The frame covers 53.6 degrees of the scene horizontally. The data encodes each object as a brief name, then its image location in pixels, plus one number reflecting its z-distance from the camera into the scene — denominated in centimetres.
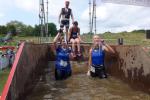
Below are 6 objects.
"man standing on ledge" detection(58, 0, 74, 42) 481
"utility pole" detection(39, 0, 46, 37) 645
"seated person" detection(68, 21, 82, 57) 447
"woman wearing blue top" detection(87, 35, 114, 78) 368
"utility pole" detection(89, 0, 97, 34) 754
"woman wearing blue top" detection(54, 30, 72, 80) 362
